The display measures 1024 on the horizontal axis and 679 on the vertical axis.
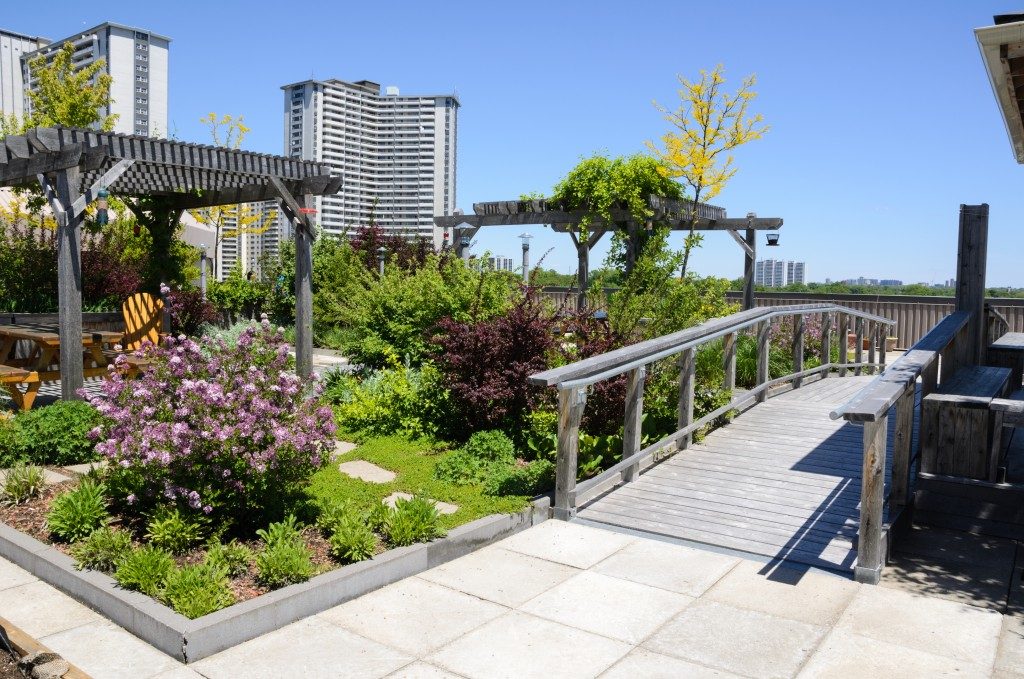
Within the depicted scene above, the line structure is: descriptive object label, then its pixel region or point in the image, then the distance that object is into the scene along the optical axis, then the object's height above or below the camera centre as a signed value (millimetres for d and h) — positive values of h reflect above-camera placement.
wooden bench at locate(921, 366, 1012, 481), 5102 -898
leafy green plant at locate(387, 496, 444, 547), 4602 -1411
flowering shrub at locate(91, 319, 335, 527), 4426 -886
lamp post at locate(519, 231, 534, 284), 19781 +965
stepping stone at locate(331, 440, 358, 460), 6973 -1515
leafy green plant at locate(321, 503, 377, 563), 4379 -1435
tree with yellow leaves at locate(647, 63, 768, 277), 13172 +2453
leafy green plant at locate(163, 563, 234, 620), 3668 -1491
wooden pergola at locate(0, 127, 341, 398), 8109 +1127
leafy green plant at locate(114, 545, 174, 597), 3906 -1476
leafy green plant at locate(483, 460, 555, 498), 5801 -1444
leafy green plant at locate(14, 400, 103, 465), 6285 -1320
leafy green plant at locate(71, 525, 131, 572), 4223 -1485
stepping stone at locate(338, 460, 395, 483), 6211 -1538
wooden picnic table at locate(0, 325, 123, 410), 8086 -1062
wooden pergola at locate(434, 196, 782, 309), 13203 +1107
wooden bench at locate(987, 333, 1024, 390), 7870 -574
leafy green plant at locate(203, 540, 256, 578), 4141 -1478
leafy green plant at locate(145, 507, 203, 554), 4398 -1431
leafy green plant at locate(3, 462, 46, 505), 5309 -1451
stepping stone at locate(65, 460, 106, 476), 6176 -1559
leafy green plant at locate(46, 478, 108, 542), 4629 -1430
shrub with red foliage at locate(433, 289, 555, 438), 6941 -728
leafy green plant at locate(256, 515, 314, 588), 4016 -1445
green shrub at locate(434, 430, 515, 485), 6133 -1411
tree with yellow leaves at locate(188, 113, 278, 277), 22516 +1652
